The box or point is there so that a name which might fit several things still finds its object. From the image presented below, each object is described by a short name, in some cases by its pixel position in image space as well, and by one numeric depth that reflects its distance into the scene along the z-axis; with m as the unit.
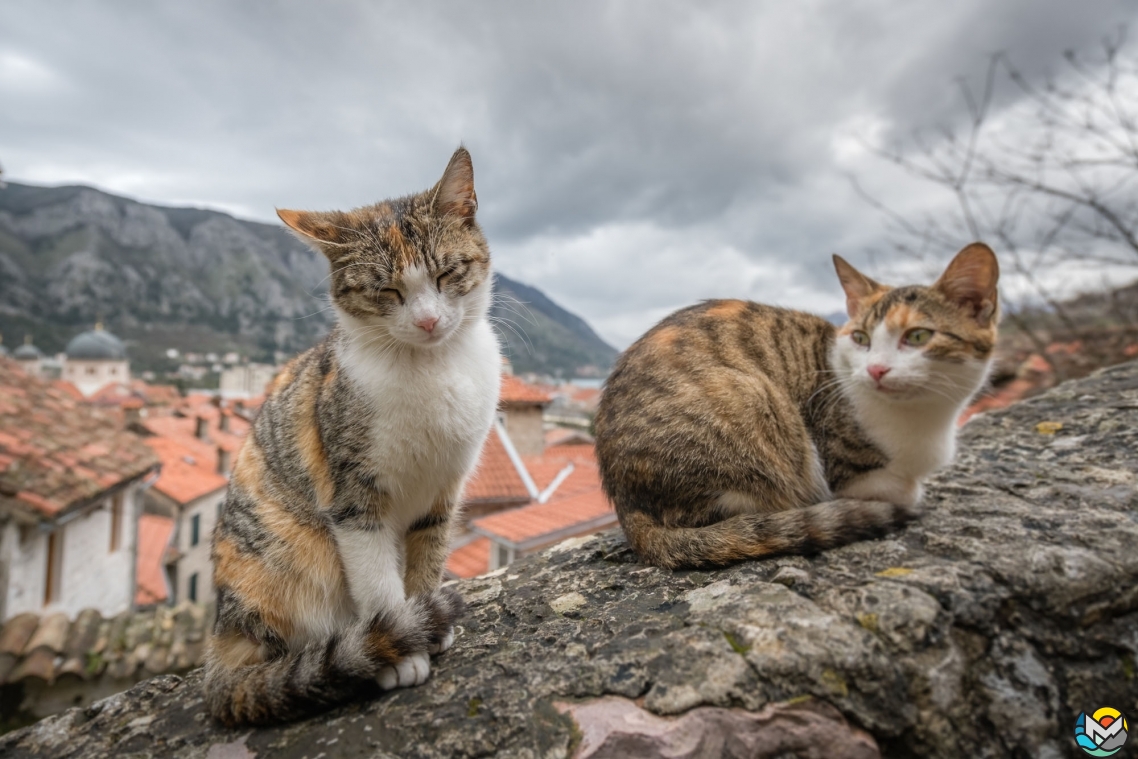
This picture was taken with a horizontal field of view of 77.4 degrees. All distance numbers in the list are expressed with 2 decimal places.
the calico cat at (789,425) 0.42
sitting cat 0.35
